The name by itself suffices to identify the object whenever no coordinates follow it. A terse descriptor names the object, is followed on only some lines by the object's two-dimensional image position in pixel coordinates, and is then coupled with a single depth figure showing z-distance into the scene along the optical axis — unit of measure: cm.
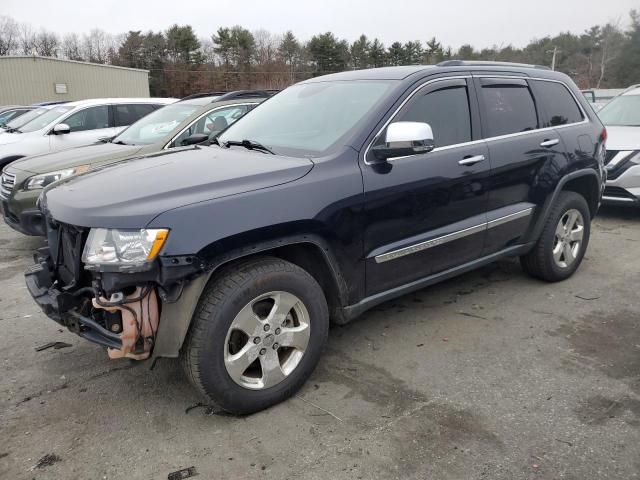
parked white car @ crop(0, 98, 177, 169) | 830
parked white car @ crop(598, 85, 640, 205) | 680
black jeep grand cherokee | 254
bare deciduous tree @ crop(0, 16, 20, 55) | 6003
